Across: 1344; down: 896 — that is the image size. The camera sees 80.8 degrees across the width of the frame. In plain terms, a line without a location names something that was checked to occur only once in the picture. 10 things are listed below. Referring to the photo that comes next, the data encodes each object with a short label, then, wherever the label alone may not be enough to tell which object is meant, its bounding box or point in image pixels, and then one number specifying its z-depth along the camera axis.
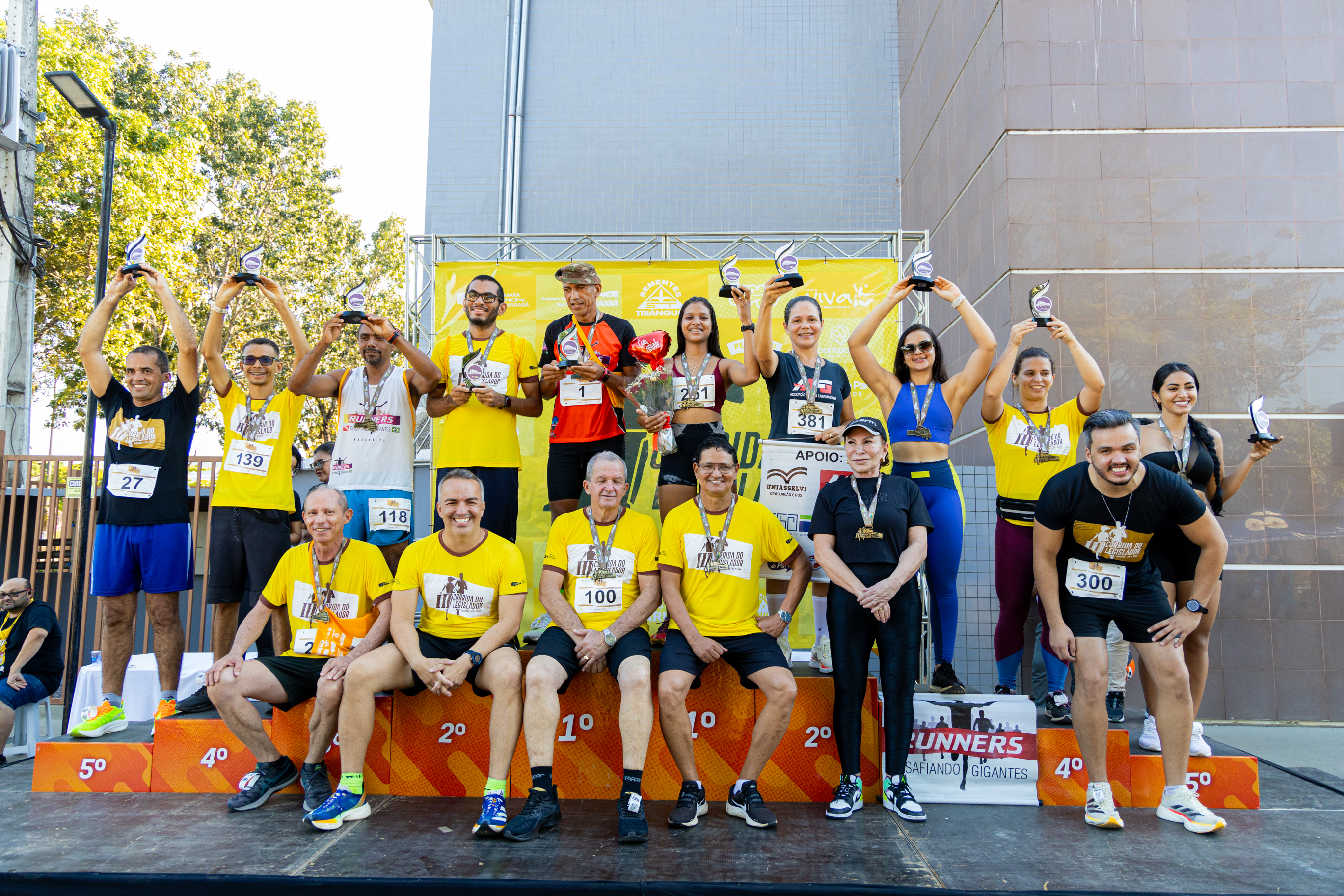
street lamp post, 7.18
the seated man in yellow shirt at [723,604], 3.37
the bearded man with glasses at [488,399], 4.29
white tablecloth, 4.62
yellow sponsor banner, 6.10
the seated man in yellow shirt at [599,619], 3.27
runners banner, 3.63
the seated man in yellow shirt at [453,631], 3.38
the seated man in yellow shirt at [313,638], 3.48
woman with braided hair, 3.68
